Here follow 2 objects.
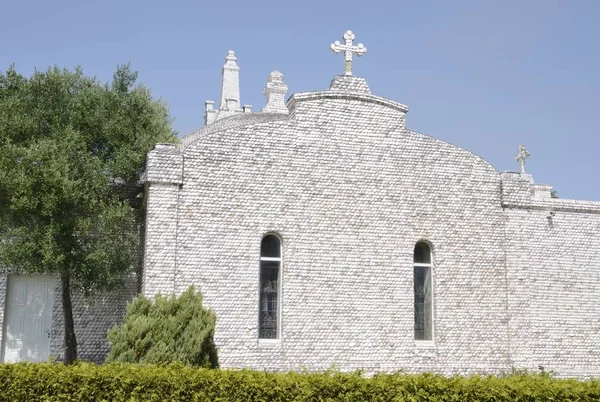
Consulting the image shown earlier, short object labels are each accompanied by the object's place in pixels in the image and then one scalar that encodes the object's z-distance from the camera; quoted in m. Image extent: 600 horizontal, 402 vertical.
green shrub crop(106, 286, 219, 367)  14.89
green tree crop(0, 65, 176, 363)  17.67
